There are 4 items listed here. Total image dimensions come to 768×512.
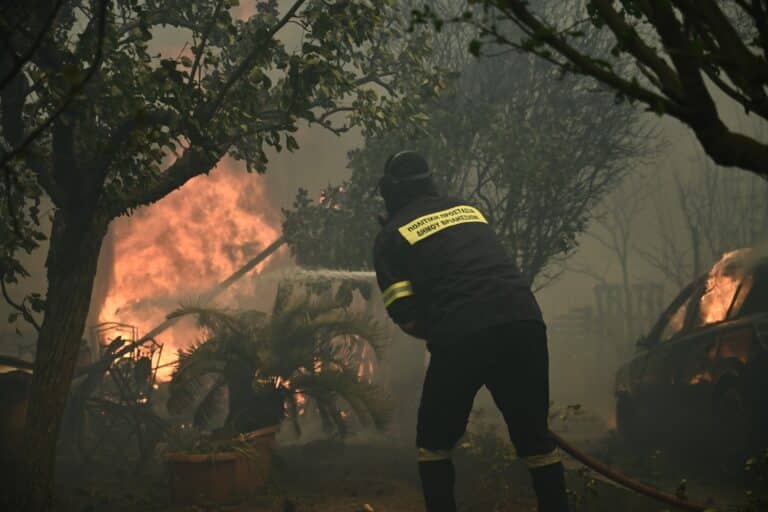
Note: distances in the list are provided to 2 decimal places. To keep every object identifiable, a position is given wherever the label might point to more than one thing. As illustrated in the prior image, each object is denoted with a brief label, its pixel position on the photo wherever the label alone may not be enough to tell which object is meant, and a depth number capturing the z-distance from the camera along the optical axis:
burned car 6.54
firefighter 4.39
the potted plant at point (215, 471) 7.04
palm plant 8.04
